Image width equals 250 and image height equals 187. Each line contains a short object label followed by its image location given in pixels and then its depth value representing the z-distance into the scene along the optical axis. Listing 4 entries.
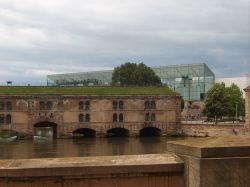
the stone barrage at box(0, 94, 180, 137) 79.81
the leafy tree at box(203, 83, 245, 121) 89.62
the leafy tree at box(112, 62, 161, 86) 116.28
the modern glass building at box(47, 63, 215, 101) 132.88
